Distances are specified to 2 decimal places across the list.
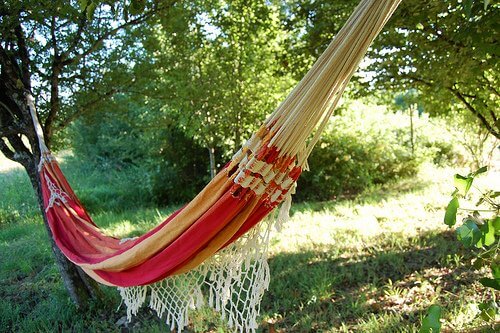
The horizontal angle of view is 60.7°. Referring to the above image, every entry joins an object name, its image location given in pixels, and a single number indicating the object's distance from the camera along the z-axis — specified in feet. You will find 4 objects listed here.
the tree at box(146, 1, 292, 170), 10.53
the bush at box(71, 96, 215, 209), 17.40
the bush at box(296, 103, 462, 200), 17.30
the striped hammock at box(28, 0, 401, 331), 3.66
